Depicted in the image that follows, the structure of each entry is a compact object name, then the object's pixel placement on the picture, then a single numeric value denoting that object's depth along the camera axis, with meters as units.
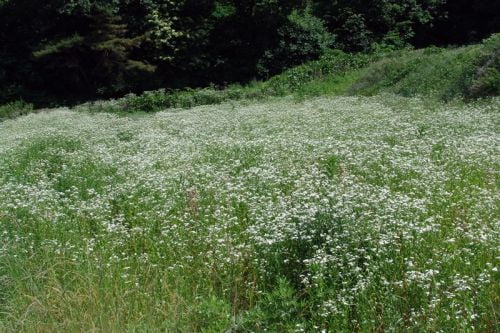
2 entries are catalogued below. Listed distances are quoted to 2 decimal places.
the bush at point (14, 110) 25.86
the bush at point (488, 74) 14.03
